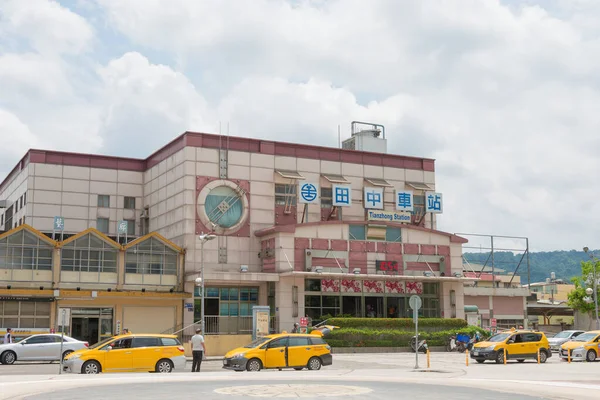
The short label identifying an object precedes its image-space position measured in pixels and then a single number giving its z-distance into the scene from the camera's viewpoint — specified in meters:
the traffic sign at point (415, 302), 34.12
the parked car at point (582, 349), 38.41
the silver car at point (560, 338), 50.41
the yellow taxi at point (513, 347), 37.41
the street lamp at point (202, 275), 42.29
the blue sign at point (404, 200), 61.08
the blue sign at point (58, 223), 55.88
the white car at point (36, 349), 36.59
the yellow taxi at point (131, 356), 29.08
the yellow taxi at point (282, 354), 30.94
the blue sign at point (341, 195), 58.38
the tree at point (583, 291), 77.31
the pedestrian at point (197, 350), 31.14
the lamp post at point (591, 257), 54.68
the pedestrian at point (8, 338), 40.47
